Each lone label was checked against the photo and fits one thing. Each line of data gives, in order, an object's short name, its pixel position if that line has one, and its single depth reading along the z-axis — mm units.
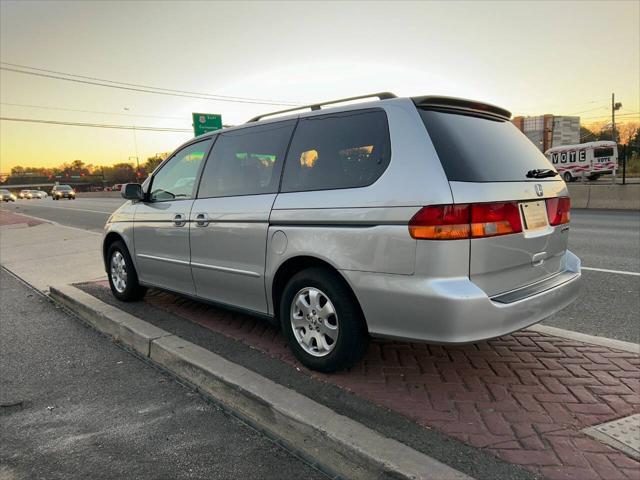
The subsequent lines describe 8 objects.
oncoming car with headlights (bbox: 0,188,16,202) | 49988
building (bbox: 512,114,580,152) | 82925
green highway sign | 21656
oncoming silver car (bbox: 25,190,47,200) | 64062
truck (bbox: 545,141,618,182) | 36000
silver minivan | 2650
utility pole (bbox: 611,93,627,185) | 20722
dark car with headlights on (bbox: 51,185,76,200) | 48375
